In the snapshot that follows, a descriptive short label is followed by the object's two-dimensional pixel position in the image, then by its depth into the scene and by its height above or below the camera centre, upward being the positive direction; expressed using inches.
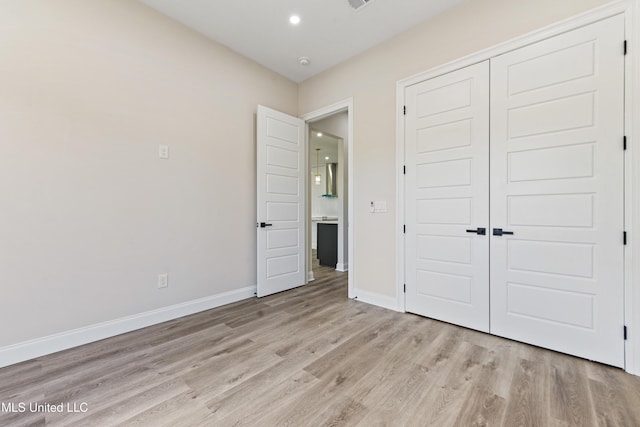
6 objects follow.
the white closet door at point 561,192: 72.9 +5.7
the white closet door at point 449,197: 94.5 +5.3
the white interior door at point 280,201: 134.2 +4.5
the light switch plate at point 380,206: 120.0 +1.8
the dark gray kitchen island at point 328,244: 202.4 -26.7
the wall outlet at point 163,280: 103.8 -28.1
